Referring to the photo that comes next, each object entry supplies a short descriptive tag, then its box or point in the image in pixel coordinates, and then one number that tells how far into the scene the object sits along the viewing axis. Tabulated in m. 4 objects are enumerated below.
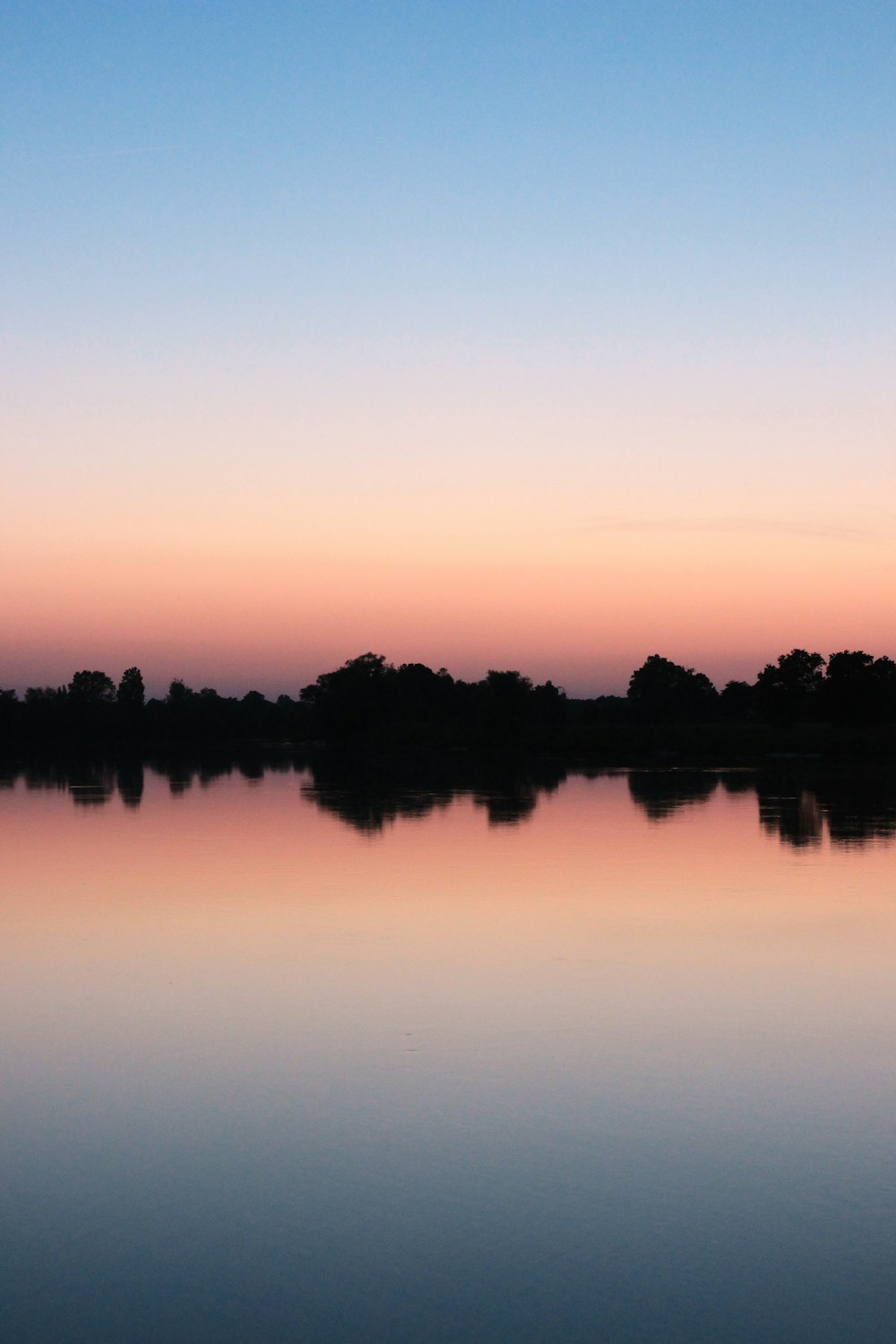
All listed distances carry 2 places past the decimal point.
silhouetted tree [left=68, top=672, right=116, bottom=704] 157.62
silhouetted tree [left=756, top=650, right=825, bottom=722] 112.88
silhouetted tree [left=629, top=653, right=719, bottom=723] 158.12
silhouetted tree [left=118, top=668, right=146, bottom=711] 150.25
